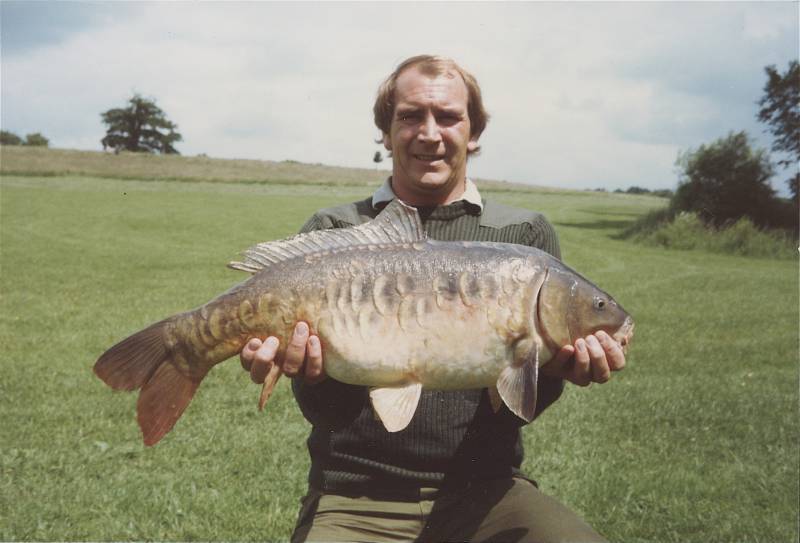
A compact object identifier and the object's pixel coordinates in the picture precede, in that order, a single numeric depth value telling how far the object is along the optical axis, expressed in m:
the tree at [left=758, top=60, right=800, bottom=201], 31.77
